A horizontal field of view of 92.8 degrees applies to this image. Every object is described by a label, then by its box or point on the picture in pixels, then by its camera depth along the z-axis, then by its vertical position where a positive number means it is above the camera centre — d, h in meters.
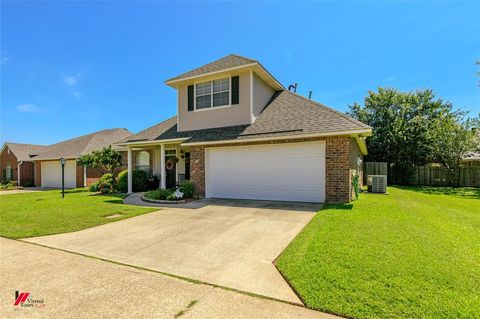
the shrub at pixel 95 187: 15.27 -1.83
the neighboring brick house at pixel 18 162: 24.89 -0.20
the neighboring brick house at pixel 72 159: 20.22 +0.11
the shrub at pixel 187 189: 11.05 -1.42
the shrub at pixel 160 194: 10.74 -1.64
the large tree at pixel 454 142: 17.58 +1.33
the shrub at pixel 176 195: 10.32 -1.62
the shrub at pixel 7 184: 22.89 -2.56
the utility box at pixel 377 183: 12.72 -1.36
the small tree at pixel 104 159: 15.14 +0.07
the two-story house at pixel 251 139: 8.88 +0.94
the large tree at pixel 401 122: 19.88 +3.44
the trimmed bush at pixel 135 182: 14.53 -1.40
